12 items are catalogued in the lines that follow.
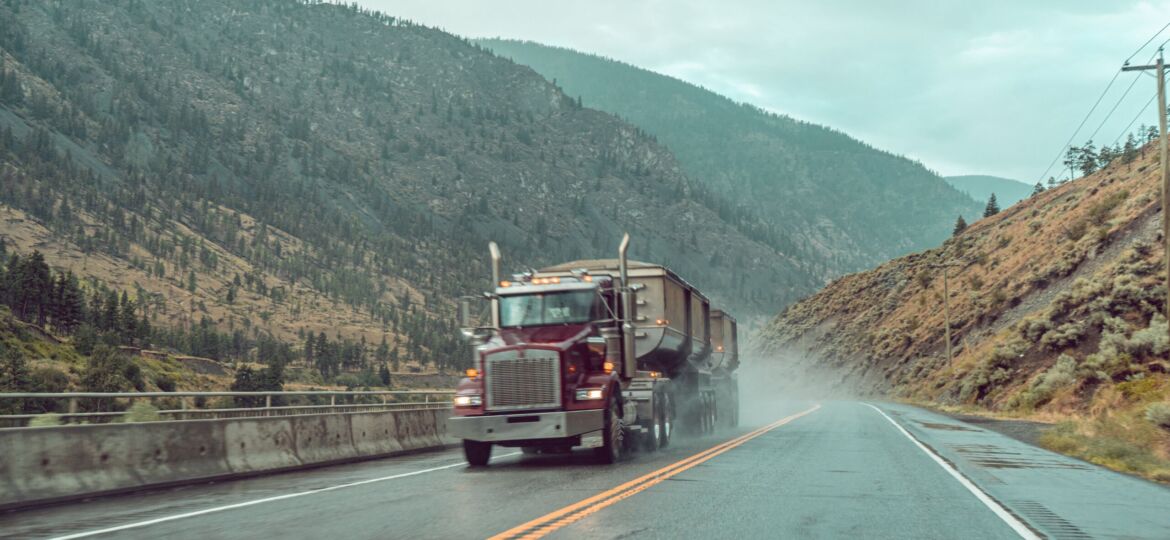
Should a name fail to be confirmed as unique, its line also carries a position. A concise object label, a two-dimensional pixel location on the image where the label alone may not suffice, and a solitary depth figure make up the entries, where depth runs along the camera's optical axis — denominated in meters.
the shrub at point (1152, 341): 31.92
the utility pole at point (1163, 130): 25.23
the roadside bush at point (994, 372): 43.59
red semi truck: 16.42
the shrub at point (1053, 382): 35.62
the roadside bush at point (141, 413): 16.02
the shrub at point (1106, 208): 53.69
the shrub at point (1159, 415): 19.11
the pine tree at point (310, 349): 176.62
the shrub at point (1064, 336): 39.31
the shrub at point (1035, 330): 42.94
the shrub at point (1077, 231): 54.56
